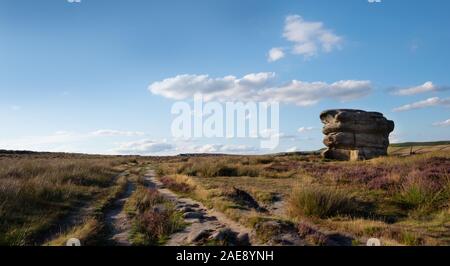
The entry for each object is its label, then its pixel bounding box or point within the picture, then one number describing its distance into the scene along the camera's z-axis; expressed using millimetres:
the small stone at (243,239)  9868
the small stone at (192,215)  13329
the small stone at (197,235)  10276
